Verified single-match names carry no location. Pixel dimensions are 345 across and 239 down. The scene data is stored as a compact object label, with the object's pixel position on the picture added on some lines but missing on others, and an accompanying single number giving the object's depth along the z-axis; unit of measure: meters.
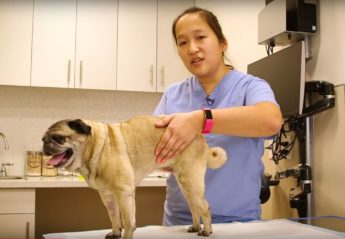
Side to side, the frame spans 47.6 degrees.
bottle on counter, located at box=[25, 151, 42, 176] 2.98
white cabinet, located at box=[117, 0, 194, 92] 3.00
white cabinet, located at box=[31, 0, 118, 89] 2.84
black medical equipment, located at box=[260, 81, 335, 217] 1.77
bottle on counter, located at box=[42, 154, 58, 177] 2.97
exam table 1.05
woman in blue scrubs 1.06
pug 0.95
